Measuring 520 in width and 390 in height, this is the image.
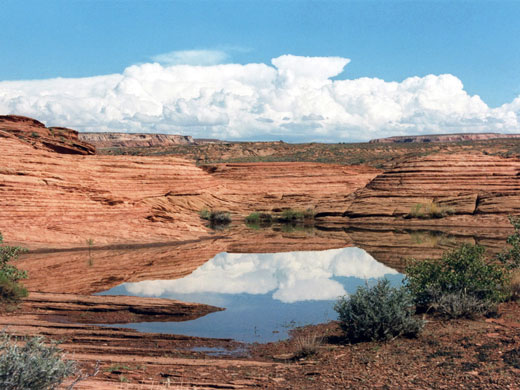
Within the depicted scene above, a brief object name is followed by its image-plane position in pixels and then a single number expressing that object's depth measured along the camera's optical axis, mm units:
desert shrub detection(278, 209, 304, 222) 35375
